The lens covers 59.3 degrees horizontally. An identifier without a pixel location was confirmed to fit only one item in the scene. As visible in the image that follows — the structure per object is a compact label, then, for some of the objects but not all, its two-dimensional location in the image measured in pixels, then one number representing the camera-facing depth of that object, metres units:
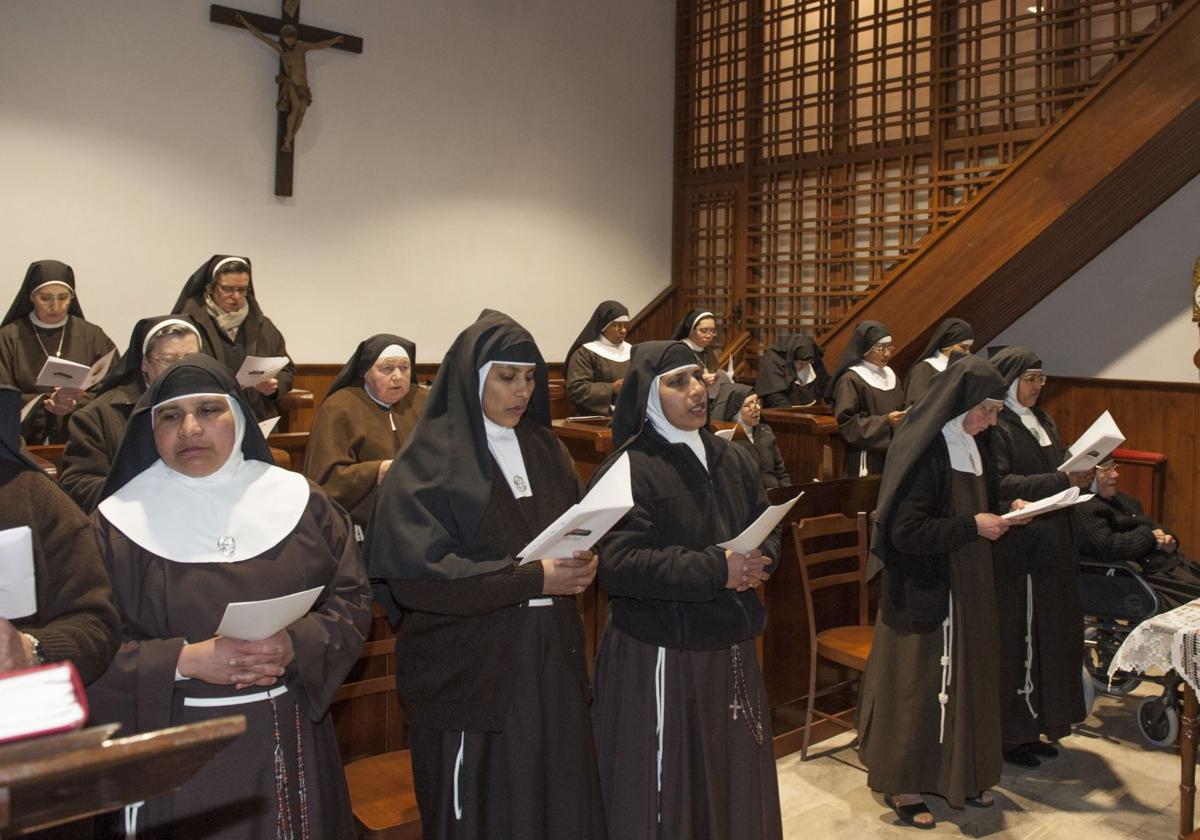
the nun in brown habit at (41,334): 5.30
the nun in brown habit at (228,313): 5.40
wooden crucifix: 7.43
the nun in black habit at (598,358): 7.08
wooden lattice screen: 7.80
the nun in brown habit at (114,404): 3.46
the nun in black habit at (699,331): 7.46
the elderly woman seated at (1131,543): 5.12
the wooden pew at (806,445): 6.77
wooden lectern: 0.94
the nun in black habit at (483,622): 2.59
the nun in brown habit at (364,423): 4.21
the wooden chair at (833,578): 4.43
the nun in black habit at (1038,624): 4.47
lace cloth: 3.46
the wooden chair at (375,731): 2.87
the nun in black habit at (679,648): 2.95
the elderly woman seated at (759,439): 6.19
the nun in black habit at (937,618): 3.80
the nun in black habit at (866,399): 6.64
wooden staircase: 6.44
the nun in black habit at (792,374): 8.12
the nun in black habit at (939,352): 7.01
